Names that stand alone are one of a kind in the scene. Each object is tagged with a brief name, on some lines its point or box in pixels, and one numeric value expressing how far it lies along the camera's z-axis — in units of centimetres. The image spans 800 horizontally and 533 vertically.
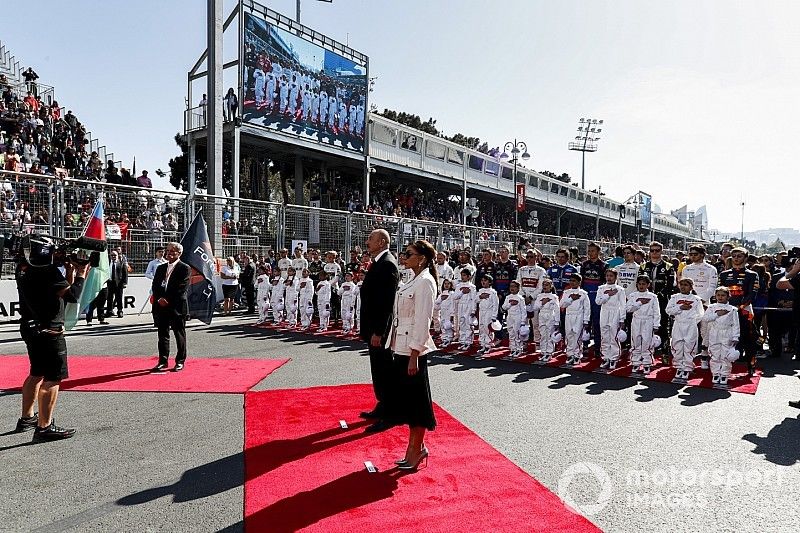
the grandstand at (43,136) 1830
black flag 1097
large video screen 2225
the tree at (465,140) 5688
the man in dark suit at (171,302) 814
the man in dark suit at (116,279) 1319
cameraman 516
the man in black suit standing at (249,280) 1562
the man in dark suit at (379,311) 559
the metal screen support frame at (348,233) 1742
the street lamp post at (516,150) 2700
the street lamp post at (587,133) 6062
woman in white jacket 447
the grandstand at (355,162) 2248
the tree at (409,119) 4972
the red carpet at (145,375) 720
